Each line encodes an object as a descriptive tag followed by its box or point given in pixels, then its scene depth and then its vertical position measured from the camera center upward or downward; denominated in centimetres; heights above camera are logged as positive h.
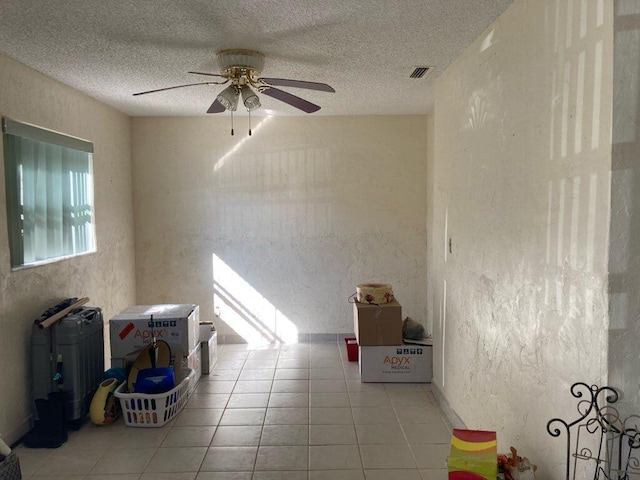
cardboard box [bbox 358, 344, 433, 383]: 416 -119
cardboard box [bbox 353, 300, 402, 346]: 416 -84
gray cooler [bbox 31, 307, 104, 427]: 325 -91
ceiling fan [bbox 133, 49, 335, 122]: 297 +89
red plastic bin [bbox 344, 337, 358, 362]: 475 -124
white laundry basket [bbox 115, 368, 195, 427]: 335 -125
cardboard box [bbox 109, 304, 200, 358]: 383 -84
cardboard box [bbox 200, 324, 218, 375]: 443 -112
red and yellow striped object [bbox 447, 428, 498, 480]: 202 -98
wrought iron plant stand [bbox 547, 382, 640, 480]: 161 -72
